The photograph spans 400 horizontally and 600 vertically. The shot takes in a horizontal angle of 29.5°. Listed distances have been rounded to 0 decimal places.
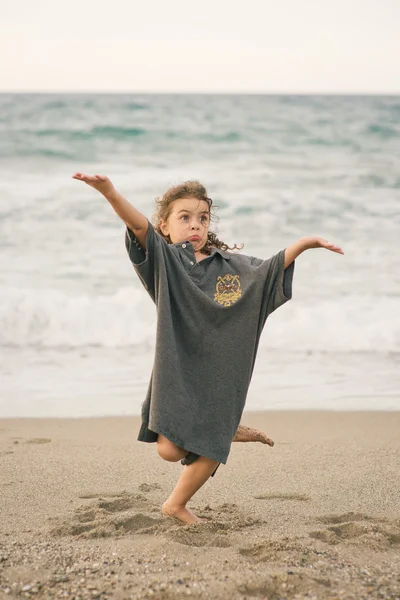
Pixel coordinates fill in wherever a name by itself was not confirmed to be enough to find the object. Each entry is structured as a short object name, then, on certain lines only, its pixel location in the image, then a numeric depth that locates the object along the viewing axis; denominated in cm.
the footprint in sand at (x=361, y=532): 310
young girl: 329
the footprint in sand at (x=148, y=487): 404
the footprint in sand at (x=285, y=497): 393
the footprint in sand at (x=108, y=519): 325
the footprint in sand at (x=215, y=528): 309
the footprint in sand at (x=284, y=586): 245
